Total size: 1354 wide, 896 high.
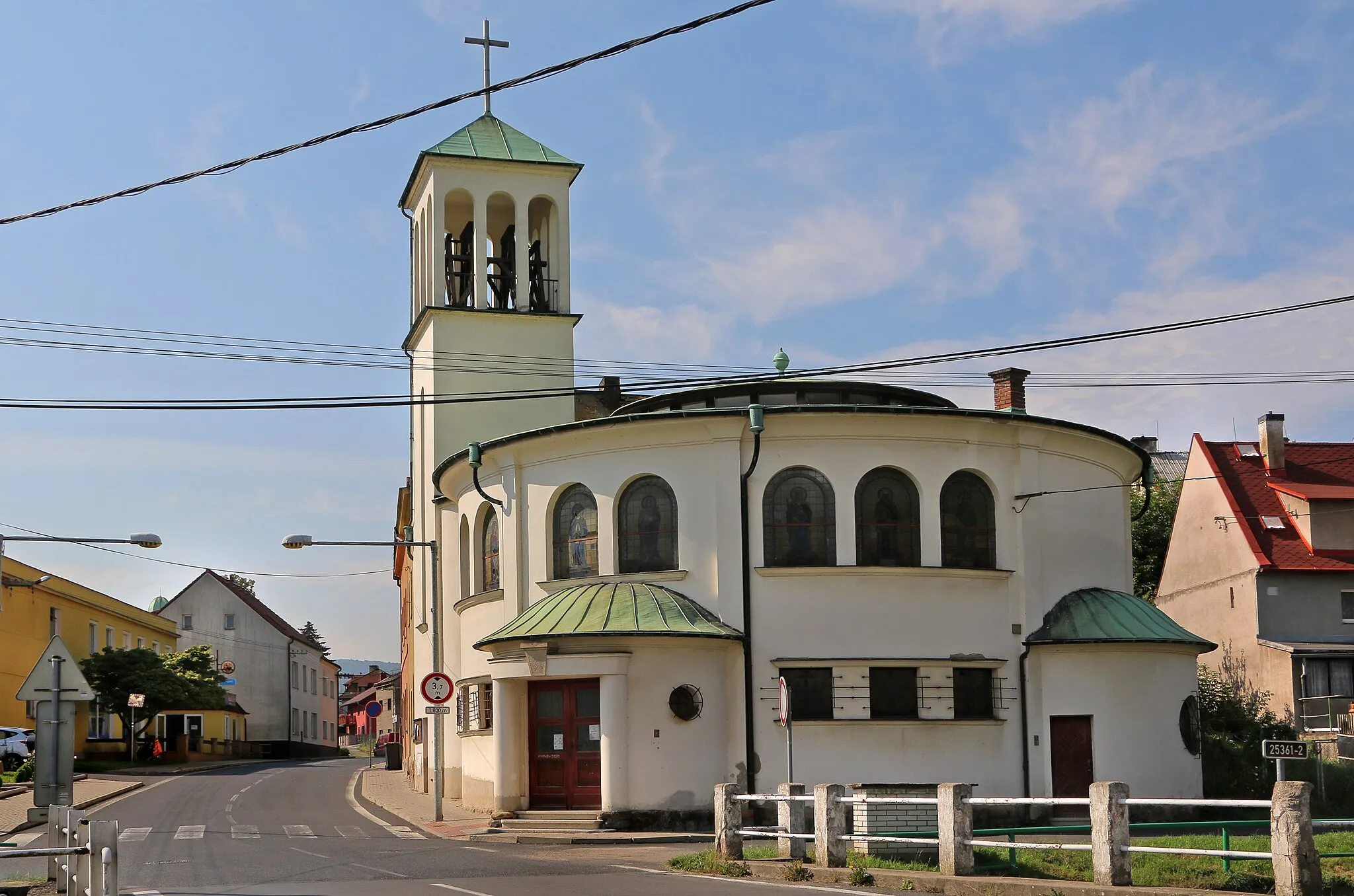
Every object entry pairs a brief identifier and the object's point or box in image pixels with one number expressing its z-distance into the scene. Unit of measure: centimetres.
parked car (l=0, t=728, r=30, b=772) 4478
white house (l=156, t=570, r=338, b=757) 8331
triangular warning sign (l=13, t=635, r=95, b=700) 1644
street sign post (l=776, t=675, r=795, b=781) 2195
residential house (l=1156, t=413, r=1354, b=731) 4103
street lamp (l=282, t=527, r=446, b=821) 3117
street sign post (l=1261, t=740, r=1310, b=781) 1669
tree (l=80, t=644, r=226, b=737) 5484
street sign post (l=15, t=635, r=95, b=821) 1622
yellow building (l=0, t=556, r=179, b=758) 5069
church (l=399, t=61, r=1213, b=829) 2628
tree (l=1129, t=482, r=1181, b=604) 5431
